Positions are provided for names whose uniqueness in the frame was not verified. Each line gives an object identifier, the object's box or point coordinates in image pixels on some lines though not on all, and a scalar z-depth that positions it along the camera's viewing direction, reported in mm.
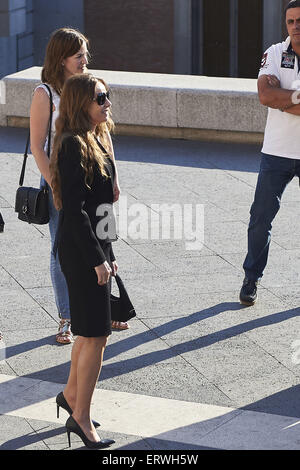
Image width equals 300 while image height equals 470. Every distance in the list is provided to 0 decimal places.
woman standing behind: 12102
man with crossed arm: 13419
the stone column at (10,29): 40624
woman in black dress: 9682
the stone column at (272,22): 41502
